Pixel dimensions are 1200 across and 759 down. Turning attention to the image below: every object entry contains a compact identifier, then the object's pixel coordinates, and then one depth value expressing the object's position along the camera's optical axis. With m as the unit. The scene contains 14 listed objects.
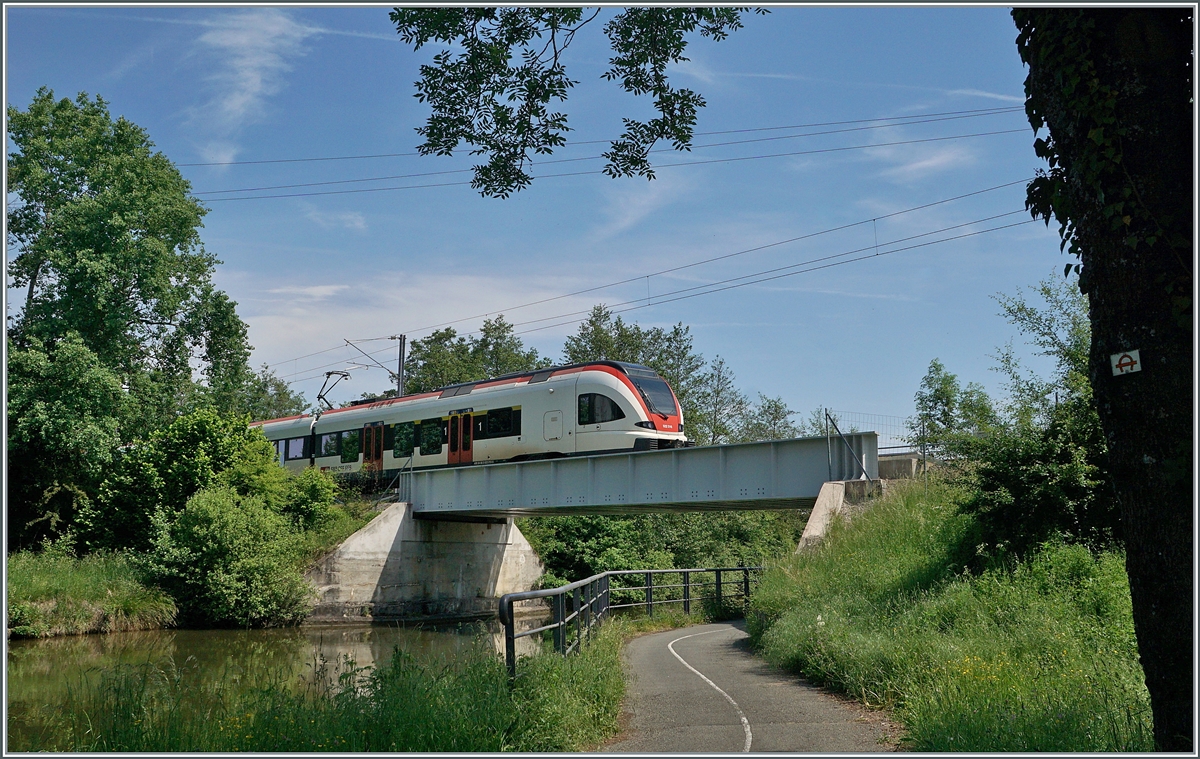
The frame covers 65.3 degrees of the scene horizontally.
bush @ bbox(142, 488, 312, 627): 29.05
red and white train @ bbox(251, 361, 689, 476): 28.91
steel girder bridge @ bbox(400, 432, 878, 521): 23.92
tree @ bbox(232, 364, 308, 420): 88.62
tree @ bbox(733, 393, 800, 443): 67.56
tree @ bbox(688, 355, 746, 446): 62.53
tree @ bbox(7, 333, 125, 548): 29.33
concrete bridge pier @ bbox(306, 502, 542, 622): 34.09
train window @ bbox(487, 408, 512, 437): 32.22
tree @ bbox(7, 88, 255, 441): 31.25
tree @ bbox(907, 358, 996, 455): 60.93
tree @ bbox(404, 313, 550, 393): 65.12
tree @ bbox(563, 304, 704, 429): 58.44
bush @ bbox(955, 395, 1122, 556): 13.48
